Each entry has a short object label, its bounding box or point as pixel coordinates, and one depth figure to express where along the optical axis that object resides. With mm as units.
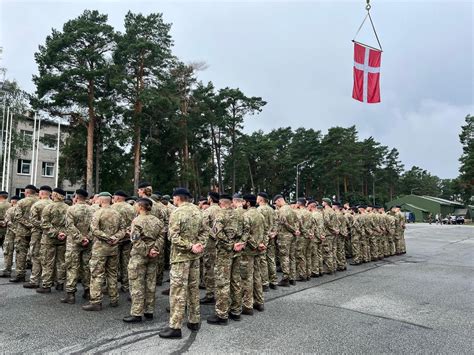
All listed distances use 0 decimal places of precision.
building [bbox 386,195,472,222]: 63531
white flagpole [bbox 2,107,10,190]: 28519
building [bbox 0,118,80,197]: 37531
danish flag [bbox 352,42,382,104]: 12703
